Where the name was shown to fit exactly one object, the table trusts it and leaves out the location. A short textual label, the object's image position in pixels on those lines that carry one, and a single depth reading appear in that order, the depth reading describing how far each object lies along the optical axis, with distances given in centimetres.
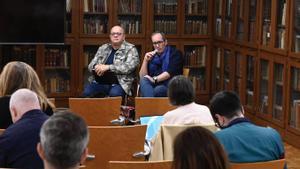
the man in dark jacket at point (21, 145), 320
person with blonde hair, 438
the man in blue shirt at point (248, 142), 321
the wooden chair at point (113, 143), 377
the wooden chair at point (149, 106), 502
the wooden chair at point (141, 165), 287
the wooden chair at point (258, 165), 289
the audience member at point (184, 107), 411
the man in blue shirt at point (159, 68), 695
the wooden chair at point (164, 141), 380
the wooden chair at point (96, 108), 503
